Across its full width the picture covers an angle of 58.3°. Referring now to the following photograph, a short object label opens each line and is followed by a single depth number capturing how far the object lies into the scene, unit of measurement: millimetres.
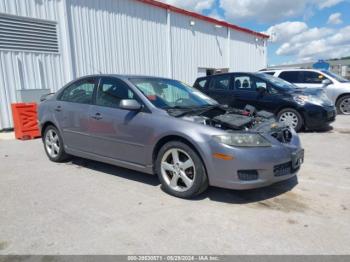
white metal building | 8953
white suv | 10922
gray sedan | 3543
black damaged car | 7688
